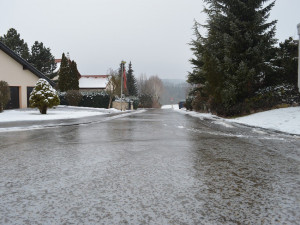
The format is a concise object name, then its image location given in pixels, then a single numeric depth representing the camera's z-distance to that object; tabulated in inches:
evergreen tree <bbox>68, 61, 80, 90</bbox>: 1667.1
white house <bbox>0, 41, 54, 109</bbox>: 1151.0
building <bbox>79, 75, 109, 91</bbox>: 2235.5
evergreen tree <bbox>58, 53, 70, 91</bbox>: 1635.1
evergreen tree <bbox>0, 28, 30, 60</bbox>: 1836.9
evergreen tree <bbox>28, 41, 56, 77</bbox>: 1937.9
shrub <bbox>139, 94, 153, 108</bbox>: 3563.0
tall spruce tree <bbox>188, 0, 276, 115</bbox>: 877.2
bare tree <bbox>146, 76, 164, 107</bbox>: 4629.4
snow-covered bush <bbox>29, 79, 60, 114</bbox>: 980.6
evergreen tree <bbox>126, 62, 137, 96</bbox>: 3526.1
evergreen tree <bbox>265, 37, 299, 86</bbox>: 843.9
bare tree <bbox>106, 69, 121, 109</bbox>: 1662.2
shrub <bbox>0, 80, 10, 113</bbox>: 948.7
